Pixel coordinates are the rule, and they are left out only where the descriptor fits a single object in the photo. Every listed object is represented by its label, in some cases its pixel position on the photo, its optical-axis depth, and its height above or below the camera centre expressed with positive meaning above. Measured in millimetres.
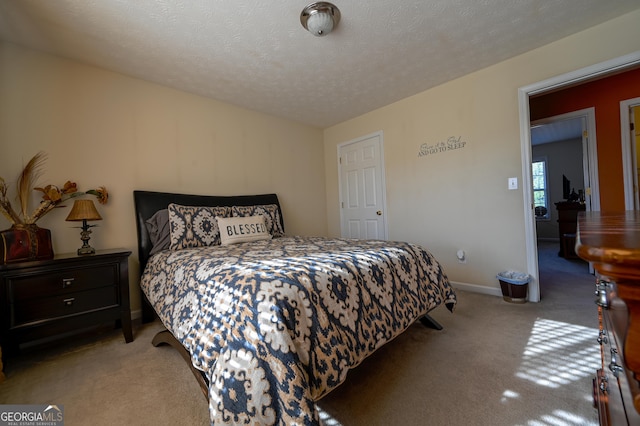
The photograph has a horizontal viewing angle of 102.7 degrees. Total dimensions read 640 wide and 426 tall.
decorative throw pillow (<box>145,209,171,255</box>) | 2396 -106
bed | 905 -478
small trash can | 2459 -841
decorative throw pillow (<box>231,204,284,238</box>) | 2920 +7
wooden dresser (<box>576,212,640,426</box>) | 361 -171
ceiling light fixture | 1802 +1412
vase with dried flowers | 1742 +98
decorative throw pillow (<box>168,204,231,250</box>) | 2367 -88
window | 7094 +266
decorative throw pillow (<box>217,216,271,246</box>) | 2535 -150
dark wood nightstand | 1641 -499
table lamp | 2020 +65
